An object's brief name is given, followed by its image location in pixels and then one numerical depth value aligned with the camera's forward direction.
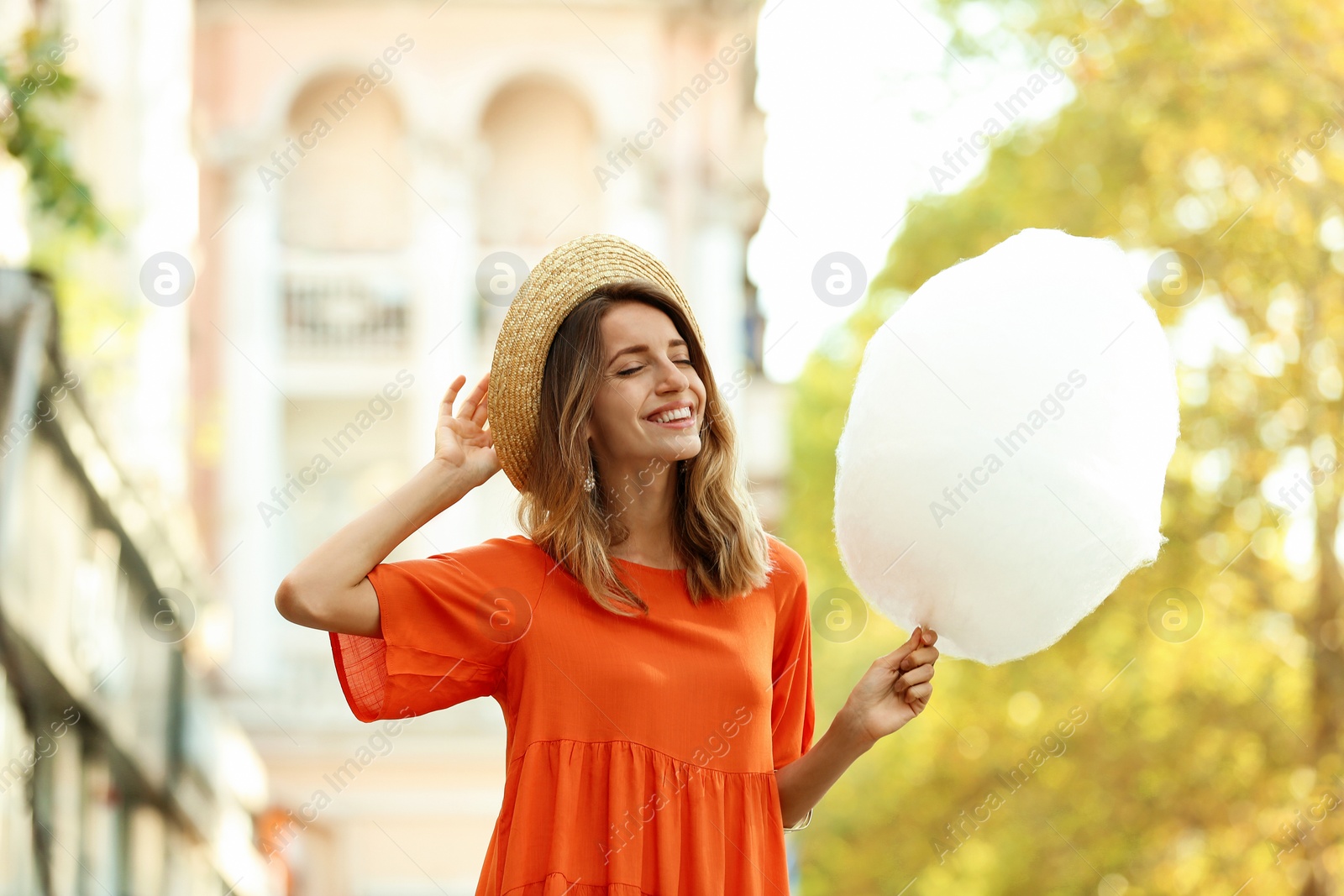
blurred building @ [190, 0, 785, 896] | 12.17
